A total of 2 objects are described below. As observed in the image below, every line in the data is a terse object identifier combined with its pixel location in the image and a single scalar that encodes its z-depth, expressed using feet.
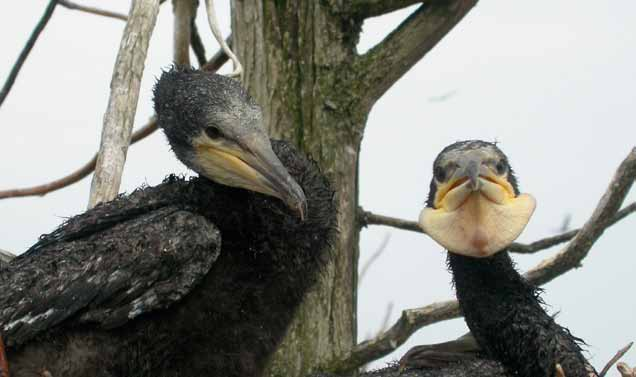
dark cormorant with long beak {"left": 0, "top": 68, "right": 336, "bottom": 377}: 23.79
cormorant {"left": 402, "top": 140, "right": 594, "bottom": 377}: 26.37
